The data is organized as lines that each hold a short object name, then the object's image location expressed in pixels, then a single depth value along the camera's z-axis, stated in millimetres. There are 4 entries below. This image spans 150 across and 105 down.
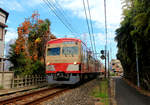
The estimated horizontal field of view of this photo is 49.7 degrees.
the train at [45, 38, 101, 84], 11180
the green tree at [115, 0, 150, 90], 7864
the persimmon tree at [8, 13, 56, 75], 19281
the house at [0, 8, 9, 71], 16925
